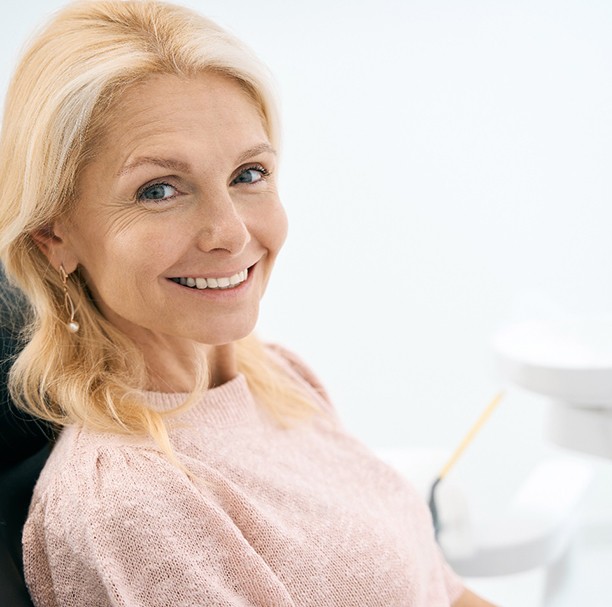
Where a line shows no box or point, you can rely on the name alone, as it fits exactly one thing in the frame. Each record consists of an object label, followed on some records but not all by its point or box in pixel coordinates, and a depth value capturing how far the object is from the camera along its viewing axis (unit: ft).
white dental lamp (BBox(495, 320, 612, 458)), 5.37
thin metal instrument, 5.31
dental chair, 2.87
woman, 2.86
